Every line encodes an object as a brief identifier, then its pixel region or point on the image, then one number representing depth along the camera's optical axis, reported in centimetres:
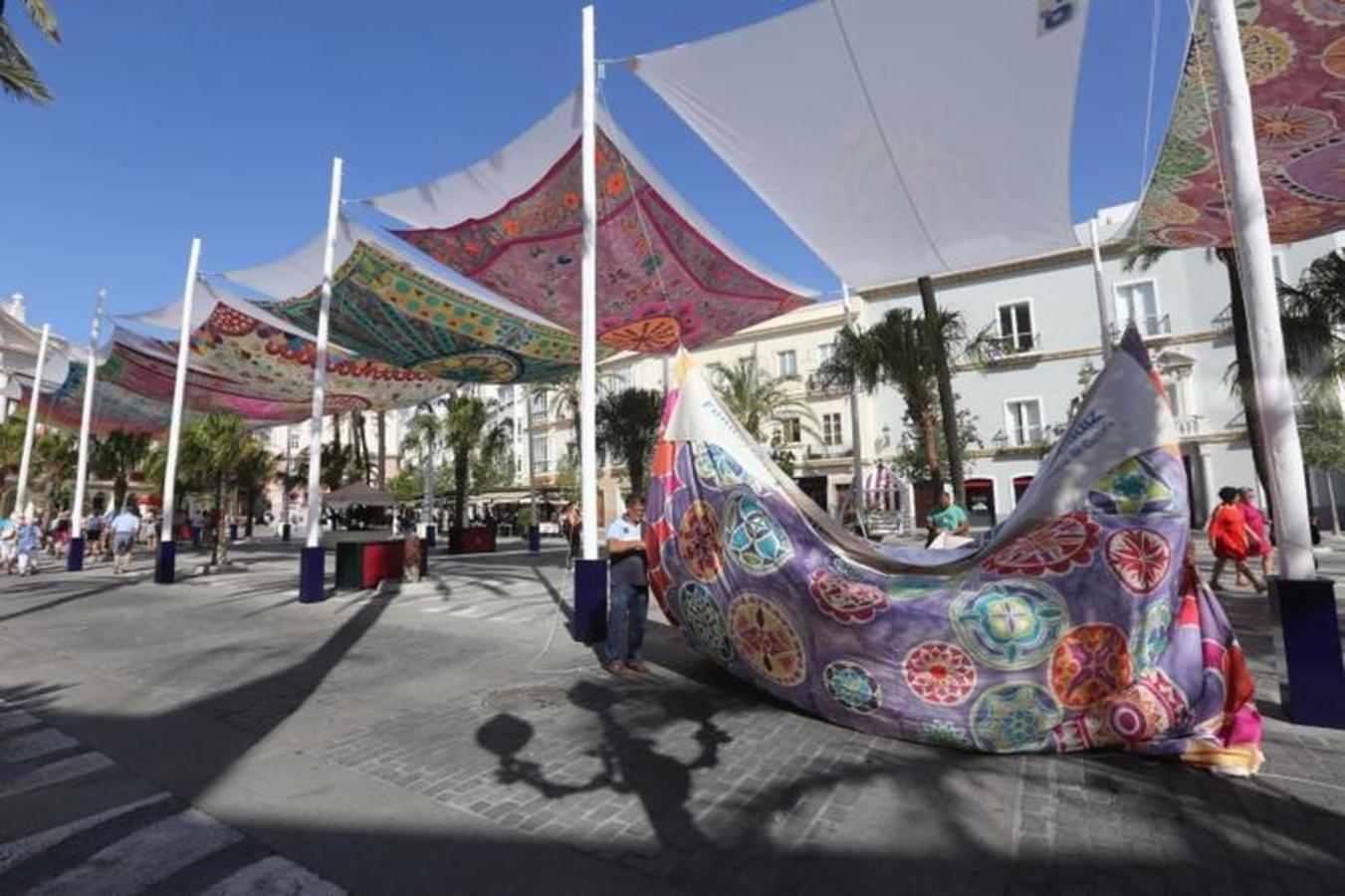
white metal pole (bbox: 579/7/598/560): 798
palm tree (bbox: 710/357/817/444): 3450
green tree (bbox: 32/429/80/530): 2864
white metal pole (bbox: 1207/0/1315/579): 490
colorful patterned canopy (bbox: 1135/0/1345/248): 619
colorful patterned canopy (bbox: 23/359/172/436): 2200
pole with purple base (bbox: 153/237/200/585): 1439
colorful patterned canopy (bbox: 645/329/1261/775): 425
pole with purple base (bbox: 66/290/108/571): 1834
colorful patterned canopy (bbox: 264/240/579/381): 1285
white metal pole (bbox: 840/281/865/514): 1980
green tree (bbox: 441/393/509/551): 2668
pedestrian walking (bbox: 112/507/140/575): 1727
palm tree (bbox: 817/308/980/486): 1588
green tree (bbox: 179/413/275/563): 1927
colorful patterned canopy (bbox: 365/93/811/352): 945
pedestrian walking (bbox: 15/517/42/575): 1786
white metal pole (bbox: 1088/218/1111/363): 1373
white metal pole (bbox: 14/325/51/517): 1961
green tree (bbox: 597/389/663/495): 2319
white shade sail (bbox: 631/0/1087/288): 631
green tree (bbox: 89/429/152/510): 3014
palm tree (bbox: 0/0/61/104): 806
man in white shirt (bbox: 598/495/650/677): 682
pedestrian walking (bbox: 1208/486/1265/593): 1011
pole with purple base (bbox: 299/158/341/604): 1145
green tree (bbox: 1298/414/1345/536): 2534
